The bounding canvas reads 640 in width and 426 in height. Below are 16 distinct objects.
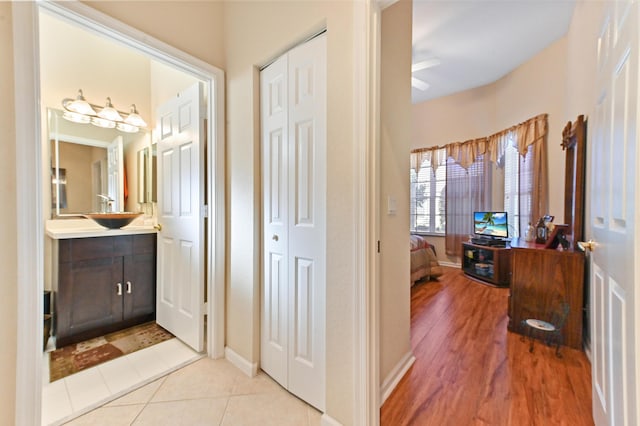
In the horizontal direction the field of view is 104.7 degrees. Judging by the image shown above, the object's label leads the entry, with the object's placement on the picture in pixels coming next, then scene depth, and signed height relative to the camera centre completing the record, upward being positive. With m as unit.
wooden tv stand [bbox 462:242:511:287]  3.57 -0.82
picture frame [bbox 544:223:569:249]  2.22 -0.25
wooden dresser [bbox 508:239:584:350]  1.98 -0.64
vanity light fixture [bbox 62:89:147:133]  2.37 +0.95
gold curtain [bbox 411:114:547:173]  3.49 +1.11
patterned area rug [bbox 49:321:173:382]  1.77 -1.15
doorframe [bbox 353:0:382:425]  1.11 +0.05
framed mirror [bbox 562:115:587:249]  2.18 +0.30
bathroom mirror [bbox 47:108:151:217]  2.33 +0.42
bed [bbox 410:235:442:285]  3.48 -0.78
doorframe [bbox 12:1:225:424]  1.08 +0.03
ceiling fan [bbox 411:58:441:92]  3.52 +2.10
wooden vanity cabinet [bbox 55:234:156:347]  2.02 -0.69
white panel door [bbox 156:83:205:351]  1.94 -0.08
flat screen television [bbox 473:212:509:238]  3.73 -0.22
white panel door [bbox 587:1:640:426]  0.72 -0.04
